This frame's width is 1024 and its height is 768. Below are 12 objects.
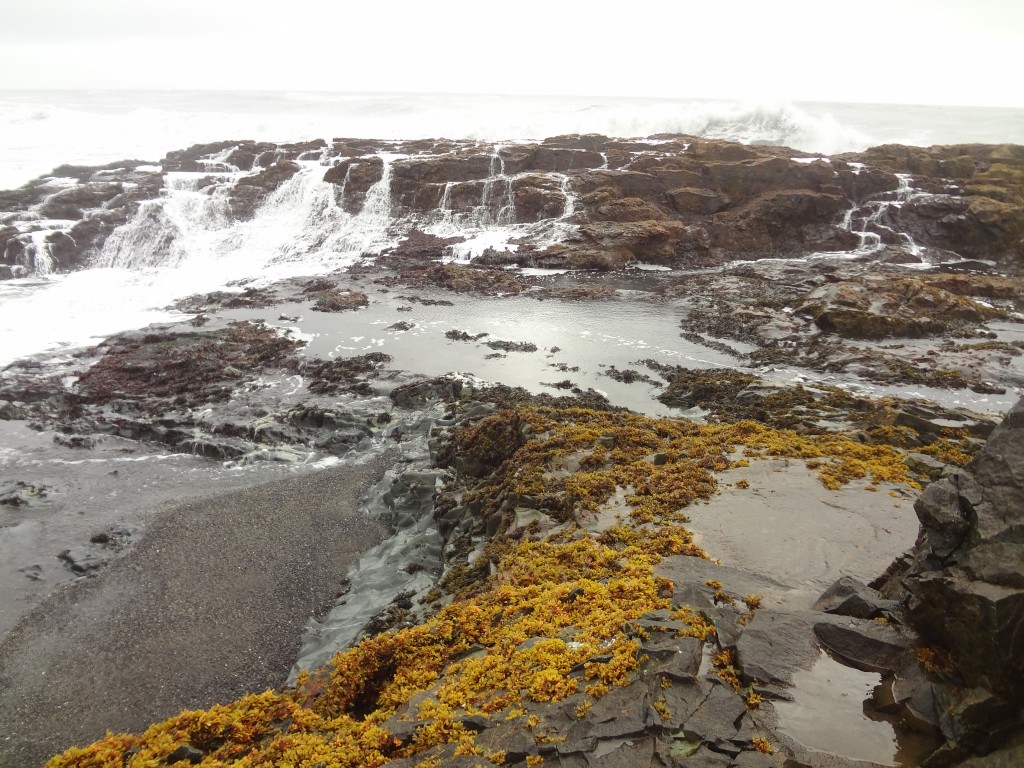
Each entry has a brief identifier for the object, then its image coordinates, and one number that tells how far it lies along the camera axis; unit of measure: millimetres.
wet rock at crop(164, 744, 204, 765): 6582
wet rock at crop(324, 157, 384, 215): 42031
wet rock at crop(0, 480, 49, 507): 14289
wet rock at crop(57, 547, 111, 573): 12259
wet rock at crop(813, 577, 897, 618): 6797
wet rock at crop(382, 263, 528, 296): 31672
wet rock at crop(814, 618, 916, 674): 6086
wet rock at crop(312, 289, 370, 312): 28688
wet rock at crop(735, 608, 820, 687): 6145
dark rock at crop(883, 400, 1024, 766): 4750
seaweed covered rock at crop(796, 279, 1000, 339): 23703
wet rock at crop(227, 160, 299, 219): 40906
